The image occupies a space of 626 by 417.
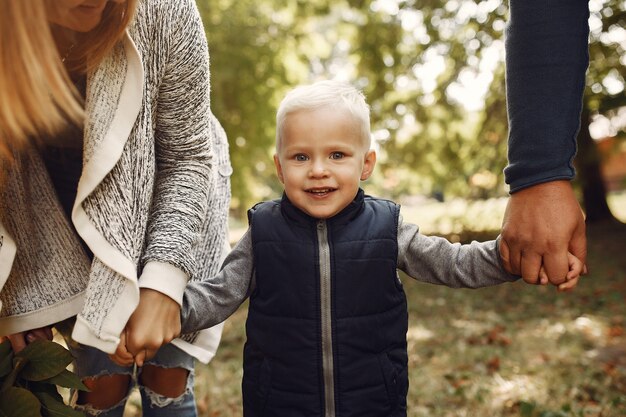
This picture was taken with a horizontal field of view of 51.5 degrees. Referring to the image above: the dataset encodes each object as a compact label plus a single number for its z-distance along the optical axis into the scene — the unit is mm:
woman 1485
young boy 1832
